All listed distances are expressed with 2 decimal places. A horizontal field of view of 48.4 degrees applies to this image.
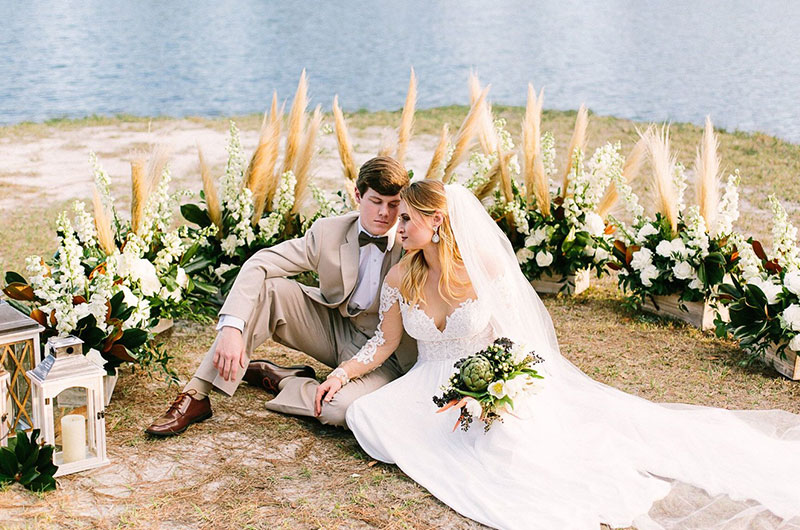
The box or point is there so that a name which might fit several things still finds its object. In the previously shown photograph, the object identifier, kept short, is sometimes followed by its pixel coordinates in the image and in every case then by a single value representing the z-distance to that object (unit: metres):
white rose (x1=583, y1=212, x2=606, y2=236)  5.55
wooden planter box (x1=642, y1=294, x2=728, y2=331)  5.10
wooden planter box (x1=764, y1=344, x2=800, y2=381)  4.39
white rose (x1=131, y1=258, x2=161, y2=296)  4.41
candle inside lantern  3.39
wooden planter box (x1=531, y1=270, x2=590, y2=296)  5.73
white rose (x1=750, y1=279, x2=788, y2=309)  4.40
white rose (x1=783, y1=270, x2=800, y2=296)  4.29
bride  3.16
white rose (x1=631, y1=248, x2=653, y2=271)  5.19
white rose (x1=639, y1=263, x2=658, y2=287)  5.17
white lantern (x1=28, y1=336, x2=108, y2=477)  3.32
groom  3.83
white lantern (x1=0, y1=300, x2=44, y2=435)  3.44
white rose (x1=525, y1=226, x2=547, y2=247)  5.61
